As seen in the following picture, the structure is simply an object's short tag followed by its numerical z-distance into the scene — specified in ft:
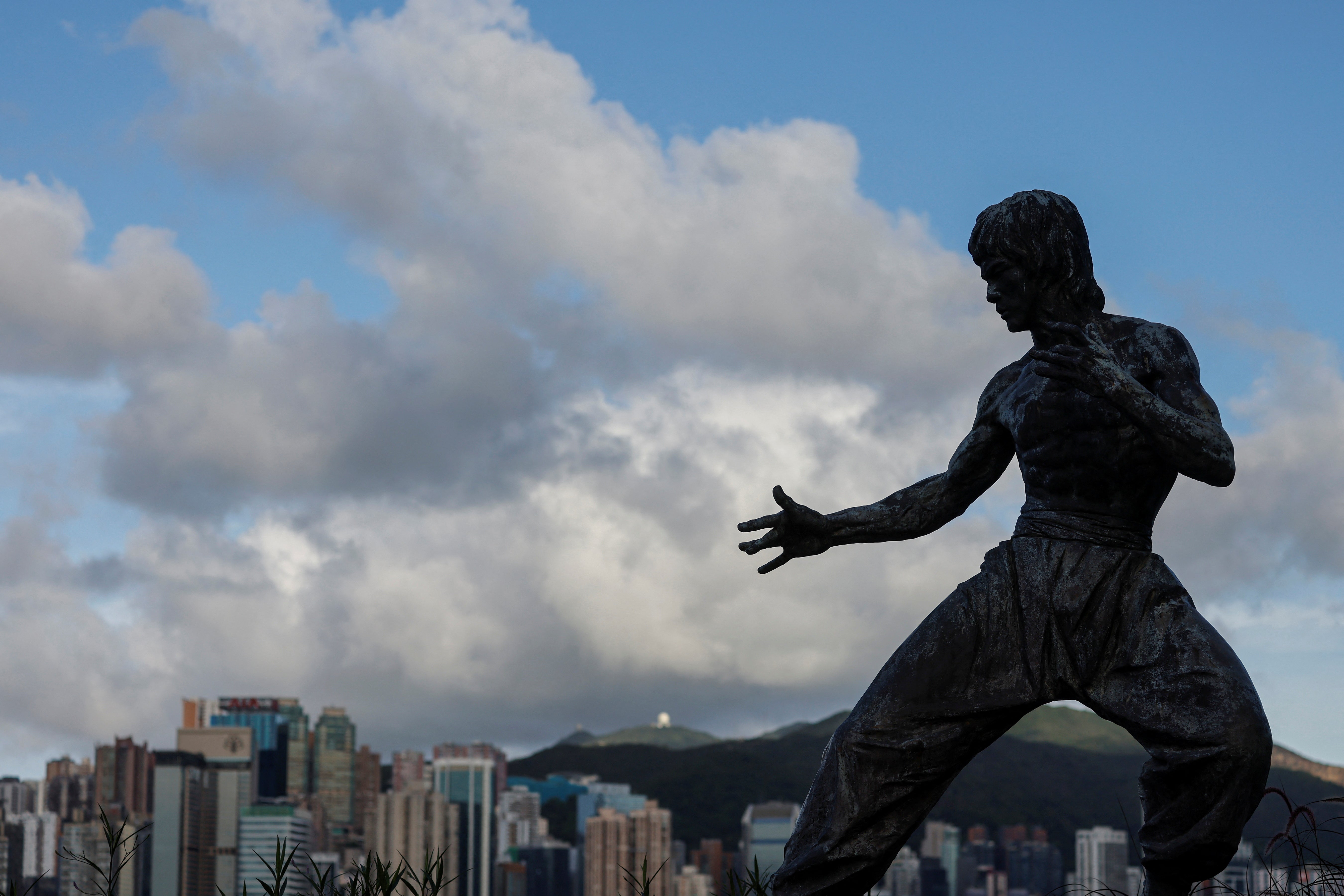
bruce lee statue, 14.98
